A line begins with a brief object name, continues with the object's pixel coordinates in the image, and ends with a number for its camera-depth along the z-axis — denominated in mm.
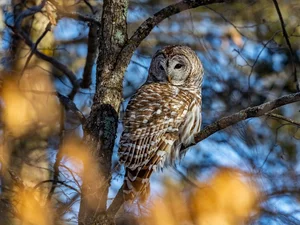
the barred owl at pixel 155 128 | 9289
